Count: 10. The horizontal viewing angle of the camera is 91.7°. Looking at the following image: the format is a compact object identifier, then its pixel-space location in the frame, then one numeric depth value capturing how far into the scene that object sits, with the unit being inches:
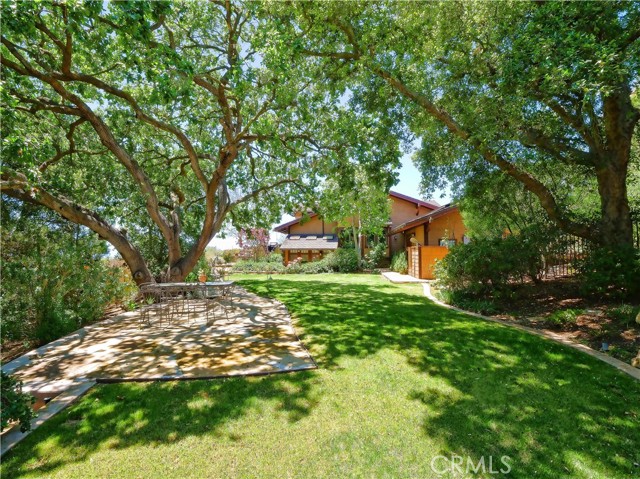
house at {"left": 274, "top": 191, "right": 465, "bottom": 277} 904.3
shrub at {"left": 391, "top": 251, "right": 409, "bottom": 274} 763.4
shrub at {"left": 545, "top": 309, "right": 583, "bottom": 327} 246.2
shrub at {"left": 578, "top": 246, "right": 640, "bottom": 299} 270.5
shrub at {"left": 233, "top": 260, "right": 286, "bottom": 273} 943.7
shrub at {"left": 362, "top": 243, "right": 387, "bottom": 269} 924.0
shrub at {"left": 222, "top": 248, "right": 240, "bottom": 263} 1153.3
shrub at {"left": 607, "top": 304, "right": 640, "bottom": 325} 222.8
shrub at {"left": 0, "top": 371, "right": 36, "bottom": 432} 102.8
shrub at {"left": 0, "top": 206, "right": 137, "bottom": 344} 229.0
